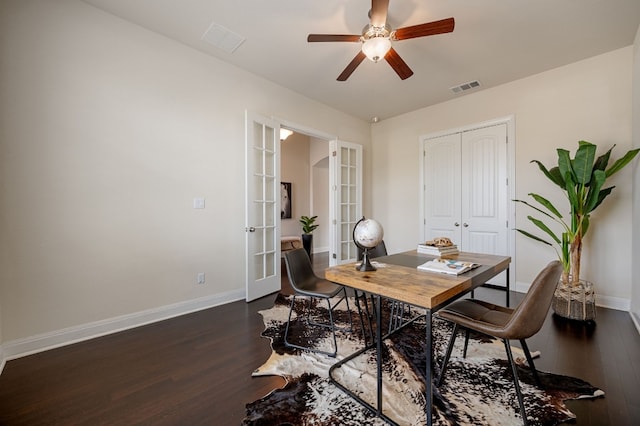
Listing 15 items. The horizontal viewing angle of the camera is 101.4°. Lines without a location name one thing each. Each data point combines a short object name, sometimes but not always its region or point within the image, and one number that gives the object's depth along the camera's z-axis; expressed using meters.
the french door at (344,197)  4.73
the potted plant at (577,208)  2.66
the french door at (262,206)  3.31
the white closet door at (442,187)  4.29
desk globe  1.64
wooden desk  1.24
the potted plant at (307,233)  5.92
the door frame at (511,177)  3.73
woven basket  2.66
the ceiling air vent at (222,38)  2.66
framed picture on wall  6.86
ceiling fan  1.98
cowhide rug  1.43
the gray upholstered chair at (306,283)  2.15
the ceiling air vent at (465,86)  3.76
